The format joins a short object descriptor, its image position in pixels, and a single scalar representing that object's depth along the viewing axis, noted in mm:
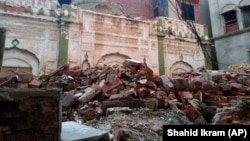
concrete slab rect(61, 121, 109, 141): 1799
